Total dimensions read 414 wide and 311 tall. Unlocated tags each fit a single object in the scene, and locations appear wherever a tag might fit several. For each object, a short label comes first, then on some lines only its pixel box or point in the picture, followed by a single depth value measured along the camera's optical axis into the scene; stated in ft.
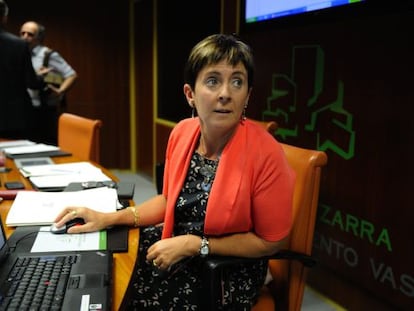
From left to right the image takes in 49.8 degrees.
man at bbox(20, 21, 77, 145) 13.08
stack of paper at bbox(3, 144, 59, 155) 7.60
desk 3.05
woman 4.04
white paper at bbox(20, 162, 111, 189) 5.59
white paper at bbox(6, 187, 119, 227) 4.29
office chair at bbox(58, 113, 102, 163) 7.88
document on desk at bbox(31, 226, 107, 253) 3.66
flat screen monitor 6.93
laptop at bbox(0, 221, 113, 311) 2.73
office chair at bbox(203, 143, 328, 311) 4.36
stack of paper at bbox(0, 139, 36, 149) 8.23
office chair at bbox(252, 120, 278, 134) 6.28
